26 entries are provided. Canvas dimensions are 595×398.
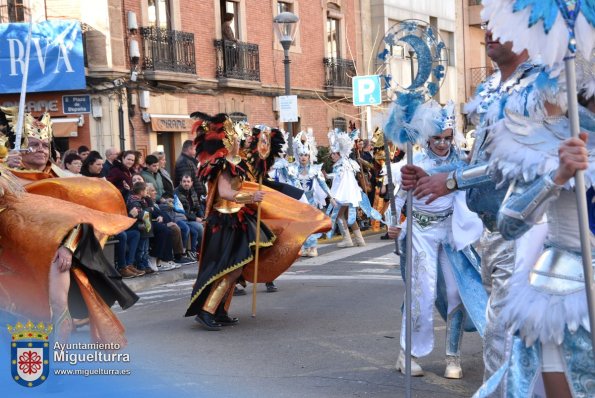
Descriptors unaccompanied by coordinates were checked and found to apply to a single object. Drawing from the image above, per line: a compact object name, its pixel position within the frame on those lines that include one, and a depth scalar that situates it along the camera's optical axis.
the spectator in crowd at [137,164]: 13.92
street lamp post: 19.31
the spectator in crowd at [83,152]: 14.05
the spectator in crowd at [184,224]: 14.34
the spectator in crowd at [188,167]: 14.95
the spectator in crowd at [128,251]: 12.84
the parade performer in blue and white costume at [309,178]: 17.03
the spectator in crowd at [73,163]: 11.66
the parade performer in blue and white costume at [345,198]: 17.12
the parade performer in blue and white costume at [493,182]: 3.91
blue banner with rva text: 20.48
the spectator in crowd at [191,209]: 14.81
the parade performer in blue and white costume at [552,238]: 3.69
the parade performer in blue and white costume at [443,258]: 6.81
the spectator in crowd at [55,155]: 8.32
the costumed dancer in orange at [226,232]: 9.00
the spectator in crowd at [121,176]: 13.05
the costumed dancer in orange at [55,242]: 6.65
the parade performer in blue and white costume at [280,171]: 16.05
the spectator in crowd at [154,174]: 14.27
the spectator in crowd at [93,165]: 12.05
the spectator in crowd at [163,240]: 13.82
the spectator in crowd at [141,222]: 13.07
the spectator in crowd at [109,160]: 13.49
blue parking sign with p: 19.54
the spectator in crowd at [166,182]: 14.57
